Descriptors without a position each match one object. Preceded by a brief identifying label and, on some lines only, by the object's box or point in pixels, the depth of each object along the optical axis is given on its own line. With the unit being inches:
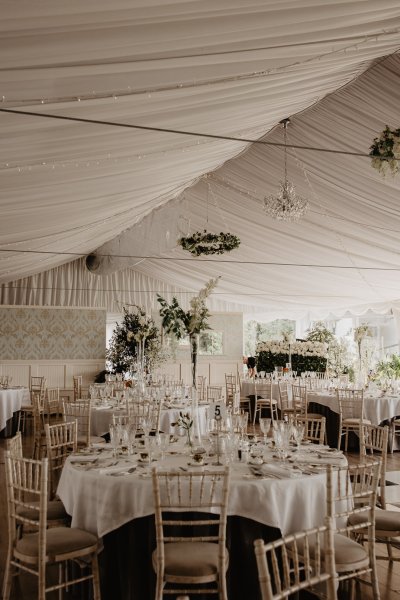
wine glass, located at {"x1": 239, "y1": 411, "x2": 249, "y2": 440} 193.2
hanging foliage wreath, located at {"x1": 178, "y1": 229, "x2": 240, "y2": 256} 334.3
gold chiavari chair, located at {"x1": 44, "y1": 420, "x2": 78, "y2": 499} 194.9
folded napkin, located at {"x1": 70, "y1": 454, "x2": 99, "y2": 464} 165.2
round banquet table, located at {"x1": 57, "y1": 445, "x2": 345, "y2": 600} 142.6
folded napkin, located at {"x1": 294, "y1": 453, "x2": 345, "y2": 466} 165.3
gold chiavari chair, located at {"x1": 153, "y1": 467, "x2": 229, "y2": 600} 123.6
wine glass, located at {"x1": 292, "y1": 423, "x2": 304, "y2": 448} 180.3
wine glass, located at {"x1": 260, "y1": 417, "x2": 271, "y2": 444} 179.5
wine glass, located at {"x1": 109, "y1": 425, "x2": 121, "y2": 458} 174.2
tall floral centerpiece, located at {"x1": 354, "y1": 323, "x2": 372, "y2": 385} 438.0
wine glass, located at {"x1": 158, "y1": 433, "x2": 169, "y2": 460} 172.4
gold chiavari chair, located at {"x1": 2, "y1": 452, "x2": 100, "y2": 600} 132.3
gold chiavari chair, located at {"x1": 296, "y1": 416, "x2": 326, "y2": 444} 217.0
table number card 199.2
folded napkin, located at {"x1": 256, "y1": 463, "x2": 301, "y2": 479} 149.8
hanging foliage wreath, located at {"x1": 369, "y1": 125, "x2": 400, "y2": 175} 191.2
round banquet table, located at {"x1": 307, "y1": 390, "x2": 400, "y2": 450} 357.4
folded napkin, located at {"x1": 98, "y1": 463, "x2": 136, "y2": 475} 151.5
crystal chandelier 299.4
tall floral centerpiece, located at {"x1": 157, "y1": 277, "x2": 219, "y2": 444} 199.8
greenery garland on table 526.0
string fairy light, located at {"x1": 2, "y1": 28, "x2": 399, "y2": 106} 125.3
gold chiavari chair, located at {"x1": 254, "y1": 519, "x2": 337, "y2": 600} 75.2
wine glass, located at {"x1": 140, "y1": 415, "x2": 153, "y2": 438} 179.6
